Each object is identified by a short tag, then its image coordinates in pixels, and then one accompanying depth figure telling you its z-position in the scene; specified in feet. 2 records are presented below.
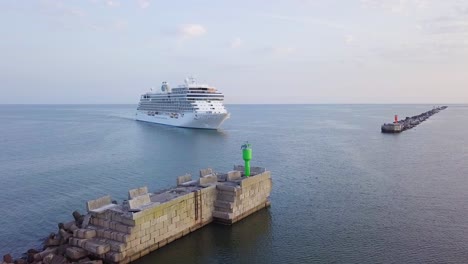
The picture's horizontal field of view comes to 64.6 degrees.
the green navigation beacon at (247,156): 74.18
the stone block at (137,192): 59.41
